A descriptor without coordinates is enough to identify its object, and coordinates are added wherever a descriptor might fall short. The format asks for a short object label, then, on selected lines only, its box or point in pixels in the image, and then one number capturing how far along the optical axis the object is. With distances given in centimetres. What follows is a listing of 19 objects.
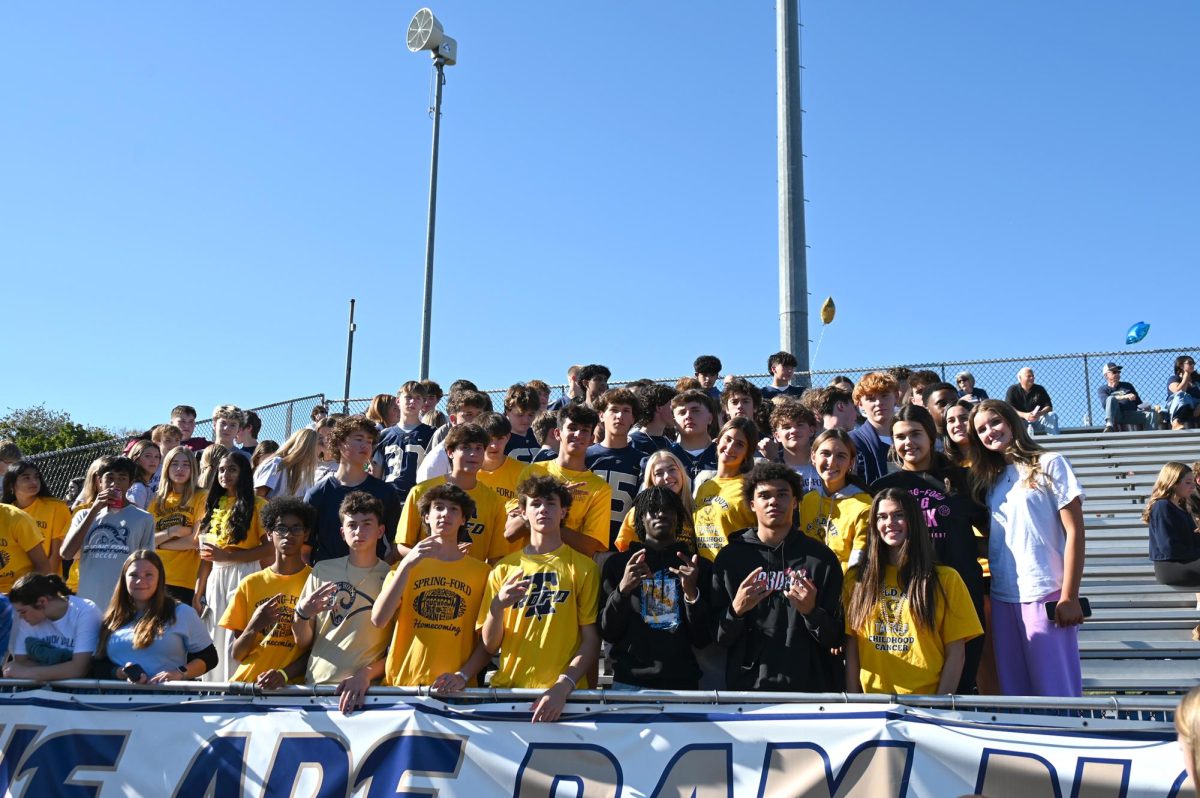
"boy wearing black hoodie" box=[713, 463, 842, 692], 441
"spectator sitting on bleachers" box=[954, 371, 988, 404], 1332
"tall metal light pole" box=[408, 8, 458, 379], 1734
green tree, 3011
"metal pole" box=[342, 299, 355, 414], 3008
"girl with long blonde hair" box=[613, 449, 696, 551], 546
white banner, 376
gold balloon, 1566
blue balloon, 1655
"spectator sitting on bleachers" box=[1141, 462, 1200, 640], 737
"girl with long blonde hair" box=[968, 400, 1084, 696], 484
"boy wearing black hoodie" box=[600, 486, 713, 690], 462
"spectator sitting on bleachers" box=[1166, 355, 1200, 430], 1330
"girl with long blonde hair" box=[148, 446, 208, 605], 711
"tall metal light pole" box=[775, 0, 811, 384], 1359
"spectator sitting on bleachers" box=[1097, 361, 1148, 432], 1412
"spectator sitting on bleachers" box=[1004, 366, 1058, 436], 1379
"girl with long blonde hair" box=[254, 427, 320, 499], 760
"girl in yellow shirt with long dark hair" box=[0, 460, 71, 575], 756
